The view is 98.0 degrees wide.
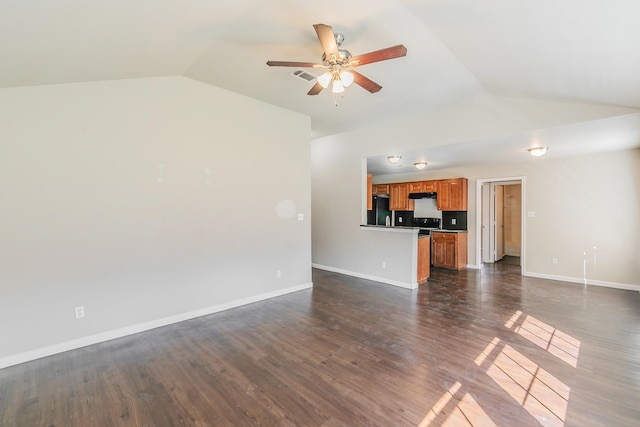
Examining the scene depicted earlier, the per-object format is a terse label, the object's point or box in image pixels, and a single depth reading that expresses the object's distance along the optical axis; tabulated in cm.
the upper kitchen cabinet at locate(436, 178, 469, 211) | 659
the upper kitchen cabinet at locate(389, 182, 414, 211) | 746
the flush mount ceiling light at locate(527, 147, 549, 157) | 454
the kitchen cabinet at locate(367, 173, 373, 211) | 594
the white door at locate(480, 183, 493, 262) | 727
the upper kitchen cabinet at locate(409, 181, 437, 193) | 699
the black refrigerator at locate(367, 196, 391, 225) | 708
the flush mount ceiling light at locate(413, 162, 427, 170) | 593
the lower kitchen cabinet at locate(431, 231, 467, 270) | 639
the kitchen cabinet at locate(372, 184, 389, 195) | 783
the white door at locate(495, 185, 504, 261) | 773
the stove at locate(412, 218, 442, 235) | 708
